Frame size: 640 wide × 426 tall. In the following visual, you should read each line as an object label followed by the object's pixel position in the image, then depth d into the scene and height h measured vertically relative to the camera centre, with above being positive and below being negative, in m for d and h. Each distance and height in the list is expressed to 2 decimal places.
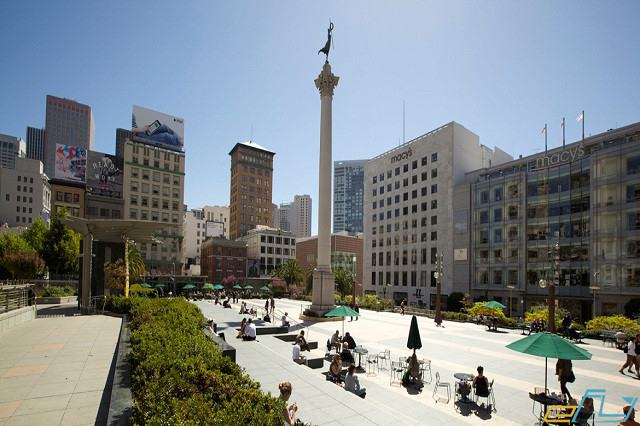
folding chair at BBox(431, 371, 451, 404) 13.23 -5.93
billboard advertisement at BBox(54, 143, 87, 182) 89.00 +16.42
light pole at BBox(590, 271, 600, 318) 43.28 -5.58
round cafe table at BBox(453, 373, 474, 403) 12.72 -5.43
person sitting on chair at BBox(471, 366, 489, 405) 12.45 -5.31
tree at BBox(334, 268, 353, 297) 66.67 -9.10
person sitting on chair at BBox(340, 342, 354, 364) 16.08 -5.62
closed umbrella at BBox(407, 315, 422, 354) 15.51 -4.59
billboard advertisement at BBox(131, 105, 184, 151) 86.50 +25.57
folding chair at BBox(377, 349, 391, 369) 17.76 -6.62
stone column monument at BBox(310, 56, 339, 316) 38.78 +3.51
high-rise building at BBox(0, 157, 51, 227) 116.12 +11.37
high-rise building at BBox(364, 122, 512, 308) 68.94 +5.80
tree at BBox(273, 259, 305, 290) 77.19 -8.93
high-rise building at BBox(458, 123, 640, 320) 42.44 +1.67
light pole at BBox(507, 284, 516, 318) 54.78 -10.09
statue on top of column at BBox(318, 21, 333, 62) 44.72 +23.61
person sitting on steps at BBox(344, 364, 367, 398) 12.19 -5.22
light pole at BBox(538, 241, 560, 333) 22.16 -3.26
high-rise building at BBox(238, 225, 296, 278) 105.25 -5.51
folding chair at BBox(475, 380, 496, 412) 12.45 -6.00
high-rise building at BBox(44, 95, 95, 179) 90.67 +20.56
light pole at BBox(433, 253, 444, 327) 33.83 -6.70
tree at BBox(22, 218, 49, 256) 53.42 -1.27
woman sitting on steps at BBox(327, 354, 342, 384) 13.71 -5.37
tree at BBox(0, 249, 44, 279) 40.47 -4.20
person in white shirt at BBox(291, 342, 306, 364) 15.83 -5.59
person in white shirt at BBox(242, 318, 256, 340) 19.66 -5.60
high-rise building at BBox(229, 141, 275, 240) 128.88 +16.30
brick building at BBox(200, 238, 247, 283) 96.94 -7.92
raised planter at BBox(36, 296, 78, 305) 36.66 -7.76
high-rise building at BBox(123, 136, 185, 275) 82.06 +8.49
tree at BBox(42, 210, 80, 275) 51.88 -3.16
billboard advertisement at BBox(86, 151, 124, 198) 81.56 +12.46
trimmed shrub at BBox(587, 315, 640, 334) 26.06 -6.52
